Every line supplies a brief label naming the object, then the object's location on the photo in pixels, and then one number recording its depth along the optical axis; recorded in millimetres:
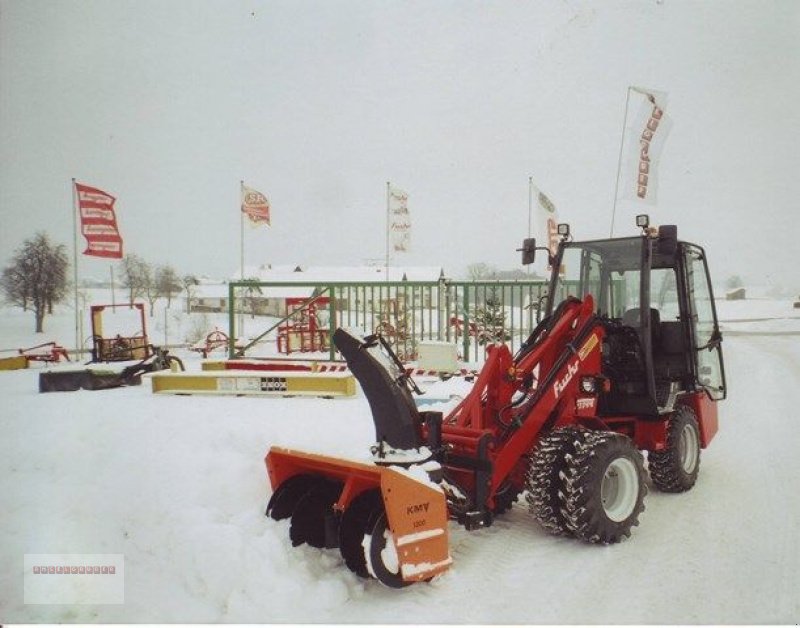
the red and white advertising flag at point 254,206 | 16844
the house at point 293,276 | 42609
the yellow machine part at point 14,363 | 11016
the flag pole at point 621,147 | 5116
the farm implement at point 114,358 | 7930
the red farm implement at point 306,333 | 11070
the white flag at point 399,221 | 16703
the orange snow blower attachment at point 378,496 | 2926
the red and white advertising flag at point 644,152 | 6605
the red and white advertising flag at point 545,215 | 13062
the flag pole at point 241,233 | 15758
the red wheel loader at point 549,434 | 3084
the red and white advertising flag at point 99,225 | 9283
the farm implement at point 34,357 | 11117
